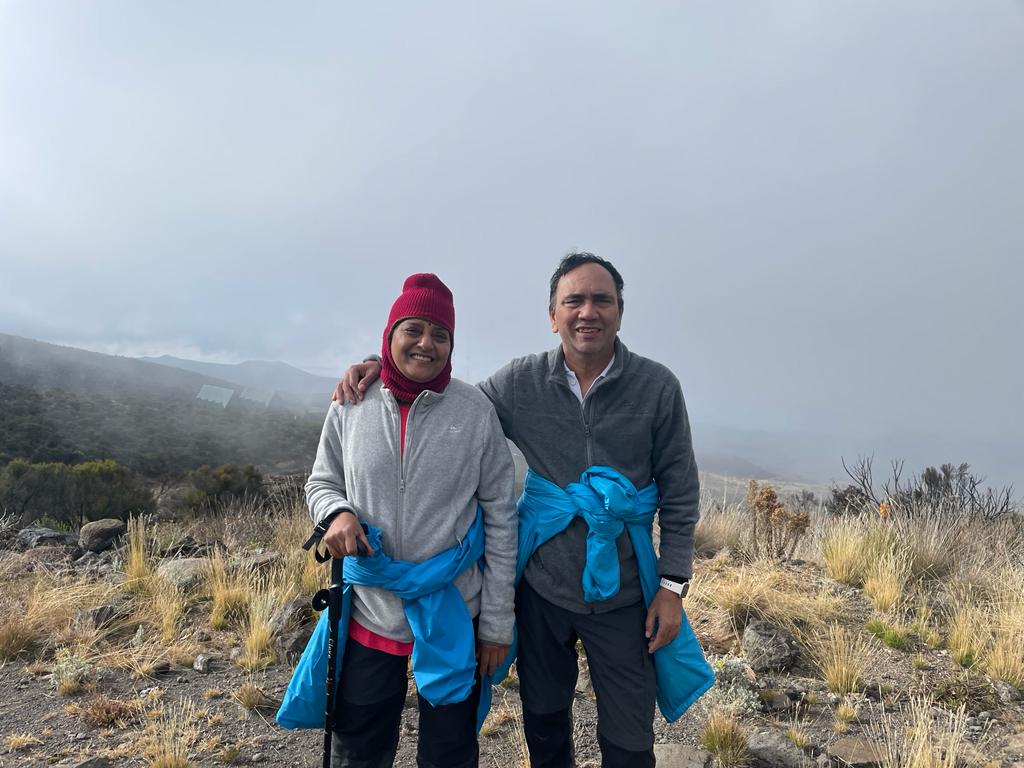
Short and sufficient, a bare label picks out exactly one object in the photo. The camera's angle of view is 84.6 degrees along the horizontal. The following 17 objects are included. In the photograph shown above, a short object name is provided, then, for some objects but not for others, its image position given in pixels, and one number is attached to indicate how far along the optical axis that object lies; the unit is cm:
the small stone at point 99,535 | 664
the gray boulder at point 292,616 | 423
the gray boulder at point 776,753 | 277
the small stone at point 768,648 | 382
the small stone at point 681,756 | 270
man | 216
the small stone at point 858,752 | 272
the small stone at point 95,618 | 423
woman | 205
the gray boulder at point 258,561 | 522
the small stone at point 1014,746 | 289
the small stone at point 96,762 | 270
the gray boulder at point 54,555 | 589
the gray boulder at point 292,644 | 400
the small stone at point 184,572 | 501
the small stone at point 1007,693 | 340
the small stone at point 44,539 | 684
